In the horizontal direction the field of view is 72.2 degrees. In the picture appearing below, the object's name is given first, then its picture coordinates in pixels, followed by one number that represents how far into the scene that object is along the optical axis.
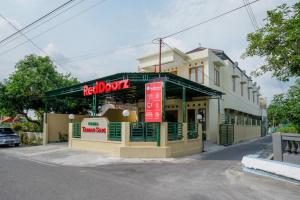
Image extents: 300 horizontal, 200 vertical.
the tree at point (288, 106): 8.56
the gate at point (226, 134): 15.74
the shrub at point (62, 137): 16.25
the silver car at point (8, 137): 15.06
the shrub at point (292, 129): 9.40
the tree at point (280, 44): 7.04
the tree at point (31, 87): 16.01
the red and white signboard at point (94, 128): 11.30
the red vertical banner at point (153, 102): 9.92
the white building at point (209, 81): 16.39
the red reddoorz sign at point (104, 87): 10.56
